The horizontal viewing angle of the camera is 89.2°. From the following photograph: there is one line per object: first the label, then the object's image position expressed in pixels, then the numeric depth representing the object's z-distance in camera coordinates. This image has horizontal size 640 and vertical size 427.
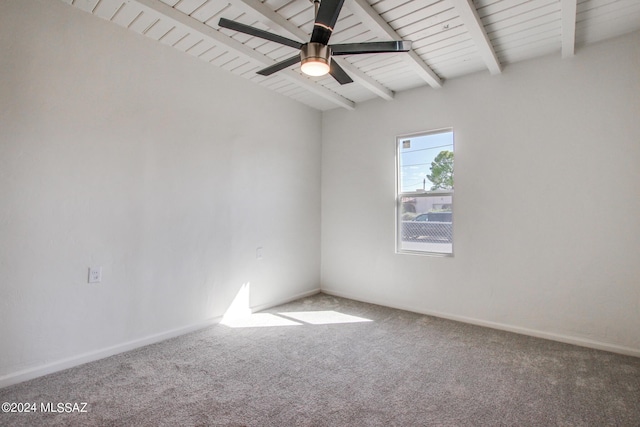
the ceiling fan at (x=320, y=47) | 2.02
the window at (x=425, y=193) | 3.75
